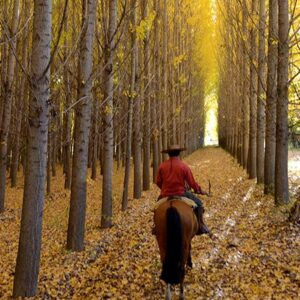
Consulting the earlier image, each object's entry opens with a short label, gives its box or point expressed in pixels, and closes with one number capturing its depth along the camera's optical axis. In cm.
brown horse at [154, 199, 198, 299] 504
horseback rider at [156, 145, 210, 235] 561
